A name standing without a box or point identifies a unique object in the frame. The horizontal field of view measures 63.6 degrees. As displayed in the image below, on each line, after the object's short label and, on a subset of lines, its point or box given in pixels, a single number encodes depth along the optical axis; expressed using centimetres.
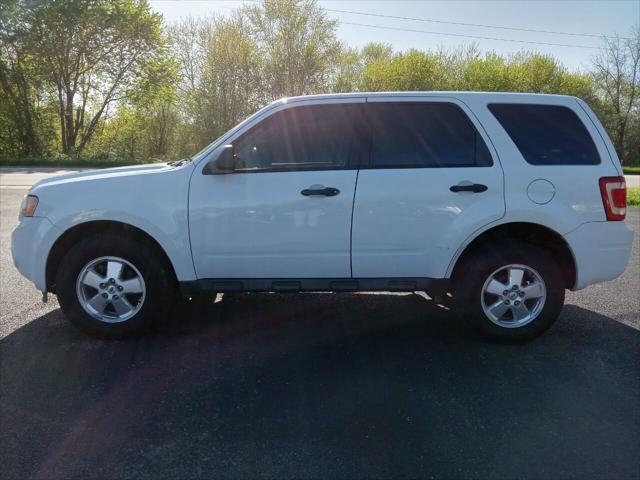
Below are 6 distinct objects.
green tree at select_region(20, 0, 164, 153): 3012
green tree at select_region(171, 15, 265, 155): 3250
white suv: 399
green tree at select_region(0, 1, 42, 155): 3014
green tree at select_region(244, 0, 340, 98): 3256
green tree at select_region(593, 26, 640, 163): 4291
